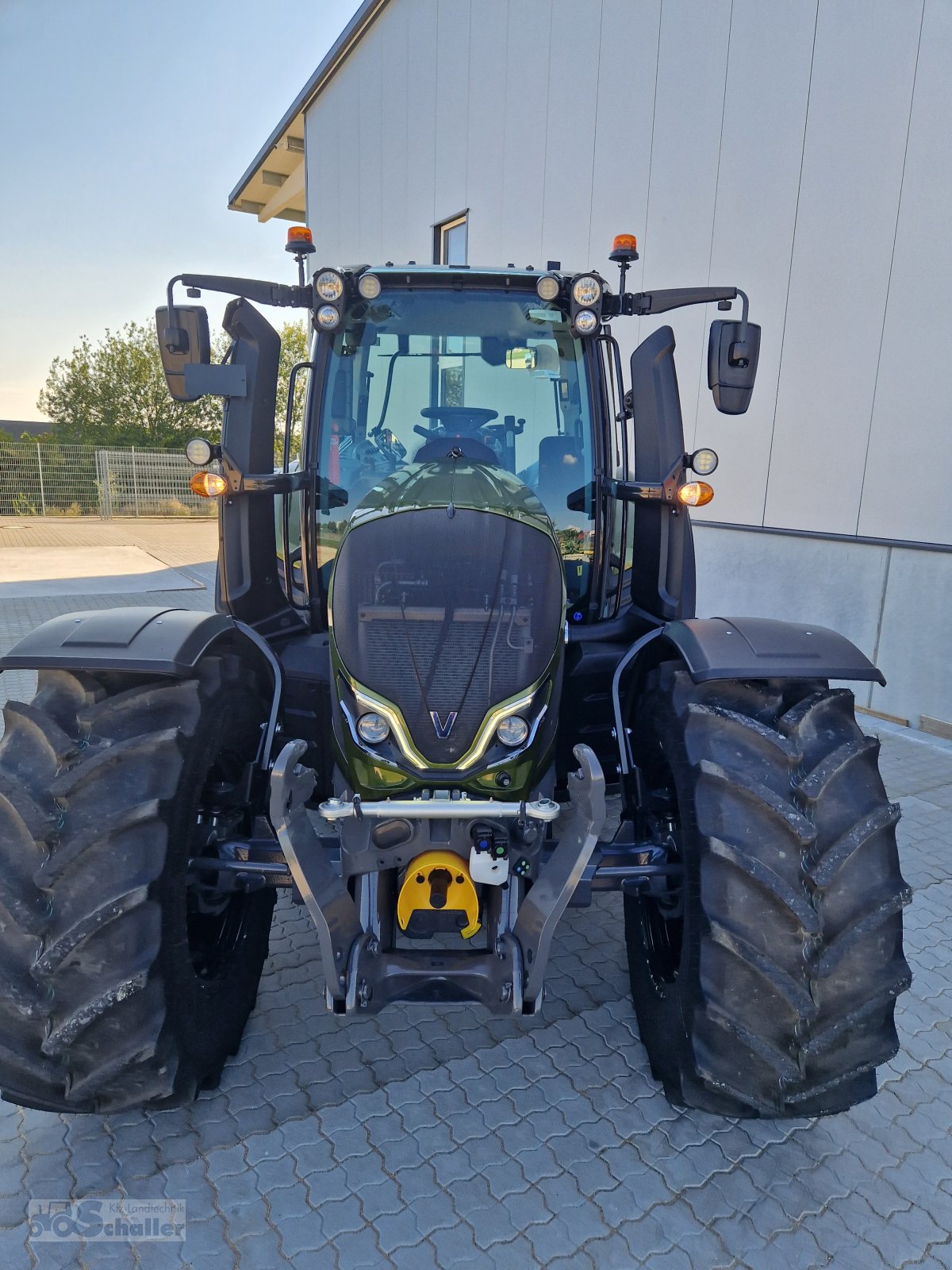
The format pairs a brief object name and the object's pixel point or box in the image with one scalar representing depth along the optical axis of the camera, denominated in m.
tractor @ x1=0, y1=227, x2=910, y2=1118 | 1.88
